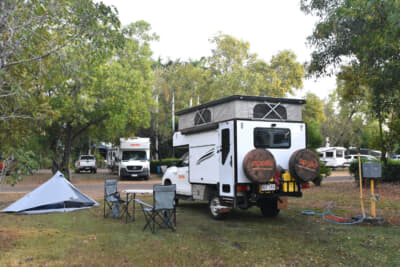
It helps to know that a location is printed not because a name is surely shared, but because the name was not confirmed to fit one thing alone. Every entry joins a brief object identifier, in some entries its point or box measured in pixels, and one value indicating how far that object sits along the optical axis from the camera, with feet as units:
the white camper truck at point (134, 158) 80.74
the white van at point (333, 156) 127.65
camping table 30.69
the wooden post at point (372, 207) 27.89
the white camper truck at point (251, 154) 27.32
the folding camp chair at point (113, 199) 32.04
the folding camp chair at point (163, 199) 25.57
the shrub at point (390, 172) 59.47
